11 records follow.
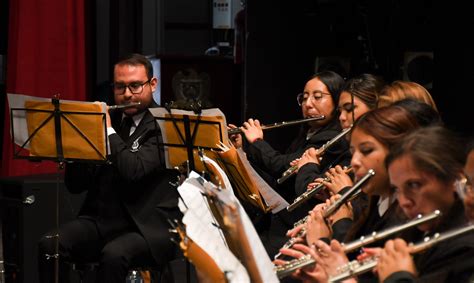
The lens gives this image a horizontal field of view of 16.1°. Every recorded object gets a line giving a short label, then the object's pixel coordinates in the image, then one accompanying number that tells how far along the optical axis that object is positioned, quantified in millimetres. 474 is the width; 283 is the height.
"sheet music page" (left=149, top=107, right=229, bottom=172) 7521
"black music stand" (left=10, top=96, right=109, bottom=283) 7751
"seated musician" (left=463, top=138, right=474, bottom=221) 4366
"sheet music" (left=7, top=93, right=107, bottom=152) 7923
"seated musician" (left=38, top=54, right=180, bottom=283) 7949
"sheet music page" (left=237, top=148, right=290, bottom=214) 7323
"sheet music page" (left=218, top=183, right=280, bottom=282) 4367
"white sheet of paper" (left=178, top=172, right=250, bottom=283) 4261
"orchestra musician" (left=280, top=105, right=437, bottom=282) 5375
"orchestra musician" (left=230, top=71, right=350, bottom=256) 8127
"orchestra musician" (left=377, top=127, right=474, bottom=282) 4248
